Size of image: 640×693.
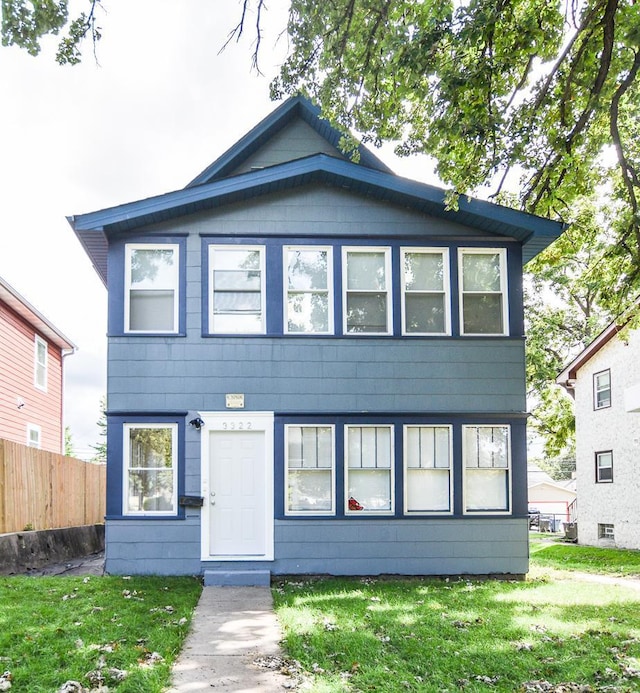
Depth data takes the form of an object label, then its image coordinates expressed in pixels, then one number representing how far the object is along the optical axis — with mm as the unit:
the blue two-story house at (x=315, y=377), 10625
